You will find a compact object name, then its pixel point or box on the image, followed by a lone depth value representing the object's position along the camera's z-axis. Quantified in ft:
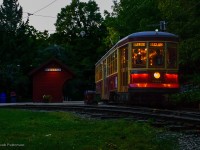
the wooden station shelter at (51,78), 123.54
